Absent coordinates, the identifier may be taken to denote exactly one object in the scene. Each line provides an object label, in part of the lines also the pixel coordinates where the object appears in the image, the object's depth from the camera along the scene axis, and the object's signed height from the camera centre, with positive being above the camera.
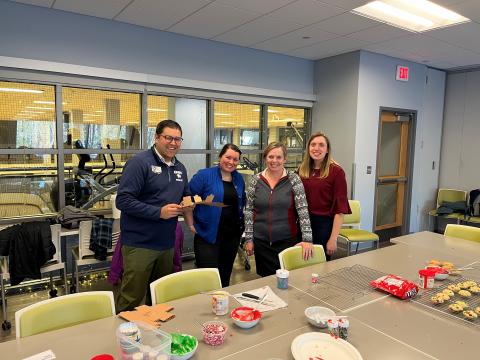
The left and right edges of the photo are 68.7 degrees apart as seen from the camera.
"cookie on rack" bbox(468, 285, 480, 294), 1.81 -0.70
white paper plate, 1.30 -0.75
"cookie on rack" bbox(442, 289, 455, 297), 1.78 -0.71
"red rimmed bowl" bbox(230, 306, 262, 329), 1.47 -0.72
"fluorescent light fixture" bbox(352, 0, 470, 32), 3.22 +1.35
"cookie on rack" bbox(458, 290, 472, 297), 1.78 -0.71
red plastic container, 1.90 -0.68
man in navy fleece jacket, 2.19 -0.40
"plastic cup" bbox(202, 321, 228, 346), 1.36 -0.72
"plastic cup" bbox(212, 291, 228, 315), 1.58 -0.70
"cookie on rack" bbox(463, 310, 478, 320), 1.57 -0.72
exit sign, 5.08 +1.15
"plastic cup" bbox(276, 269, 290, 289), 1.88 -0.69
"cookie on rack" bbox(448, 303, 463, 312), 1.62 -0.71
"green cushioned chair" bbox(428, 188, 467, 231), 5.55 -0.73
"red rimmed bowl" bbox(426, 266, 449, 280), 2.01 -0.69
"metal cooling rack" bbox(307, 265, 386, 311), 1.75 -0.74
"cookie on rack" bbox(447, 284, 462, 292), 1.84 -0.71
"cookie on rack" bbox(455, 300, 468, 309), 1.65 -0.71
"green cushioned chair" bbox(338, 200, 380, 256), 4.02 -0.97
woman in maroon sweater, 2.68 -0.33
